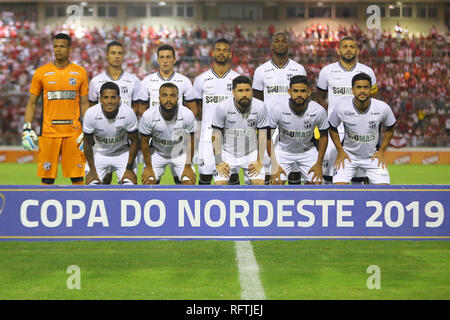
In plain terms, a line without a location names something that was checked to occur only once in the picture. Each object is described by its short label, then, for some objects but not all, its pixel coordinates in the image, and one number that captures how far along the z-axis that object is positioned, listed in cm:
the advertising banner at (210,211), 1254
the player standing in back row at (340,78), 1642
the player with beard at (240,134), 1462
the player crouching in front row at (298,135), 1470
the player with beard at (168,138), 1472
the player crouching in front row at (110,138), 1471
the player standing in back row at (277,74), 1636
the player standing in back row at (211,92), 1608
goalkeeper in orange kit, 1556
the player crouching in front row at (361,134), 1503
